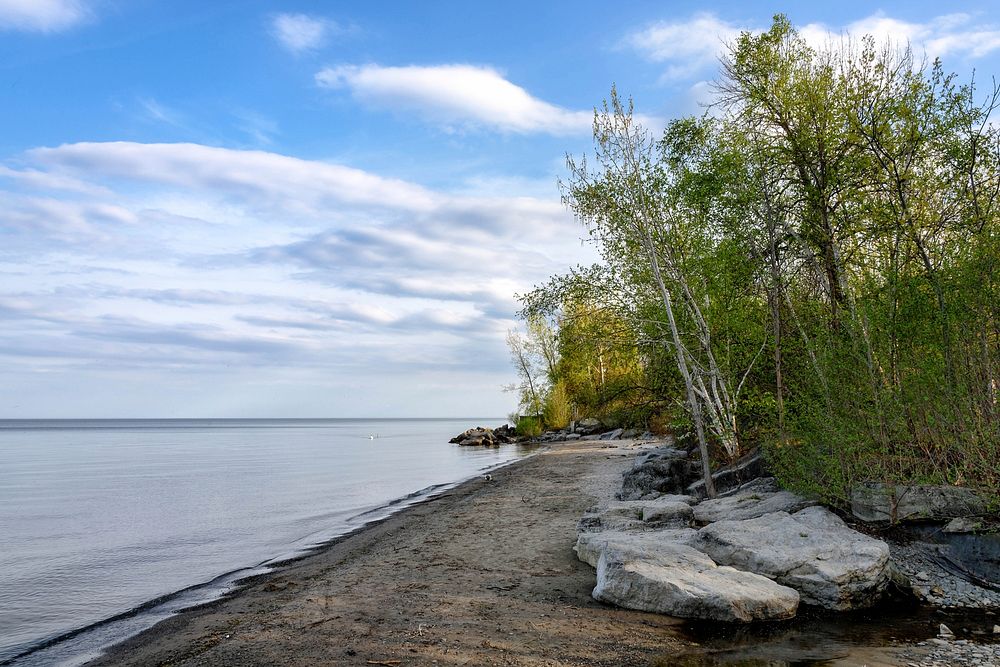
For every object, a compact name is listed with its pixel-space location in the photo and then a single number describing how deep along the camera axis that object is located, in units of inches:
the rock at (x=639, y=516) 498.8
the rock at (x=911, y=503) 374.3
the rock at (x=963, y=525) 357.4
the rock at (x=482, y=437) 2625.5
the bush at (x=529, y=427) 2701.8
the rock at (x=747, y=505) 463.5
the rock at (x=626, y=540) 370.8
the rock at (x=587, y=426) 2376.7
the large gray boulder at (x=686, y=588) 303.7
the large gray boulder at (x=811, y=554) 322.3
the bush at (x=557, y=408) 2667.8
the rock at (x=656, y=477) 722.2
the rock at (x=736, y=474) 618.5
